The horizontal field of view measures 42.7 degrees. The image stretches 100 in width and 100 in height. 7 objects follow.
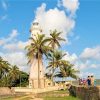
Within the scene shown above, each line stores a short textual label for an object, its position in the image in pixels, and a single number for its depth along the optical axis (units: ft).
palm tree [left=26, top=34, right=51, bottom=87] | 79.29
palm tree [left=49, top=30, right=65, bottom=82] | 84.20
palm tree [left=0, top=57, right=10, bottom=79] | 100.95
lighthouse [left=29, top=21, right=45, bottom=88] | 83.16
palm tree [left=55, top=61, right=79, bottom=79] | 84.40
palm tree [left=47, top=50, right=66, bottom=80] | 82.35
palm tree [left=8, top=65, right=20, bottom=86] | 101.67
